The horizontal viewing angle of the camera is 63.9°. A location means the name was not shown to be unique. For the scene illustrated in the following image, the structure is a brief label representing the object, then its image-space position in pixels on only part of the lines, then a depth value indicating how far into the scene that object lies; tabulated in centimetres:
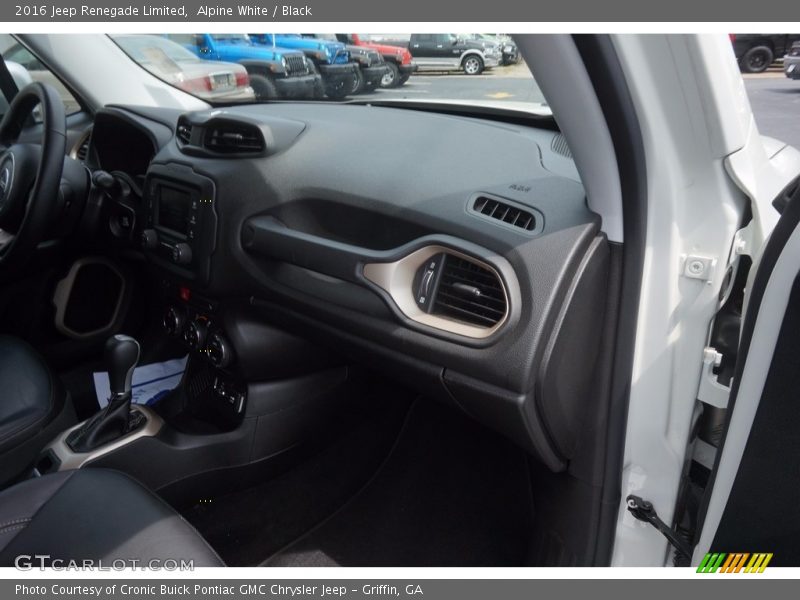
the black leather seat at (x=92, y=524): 107
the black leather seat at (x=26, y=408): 160
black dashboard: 117
